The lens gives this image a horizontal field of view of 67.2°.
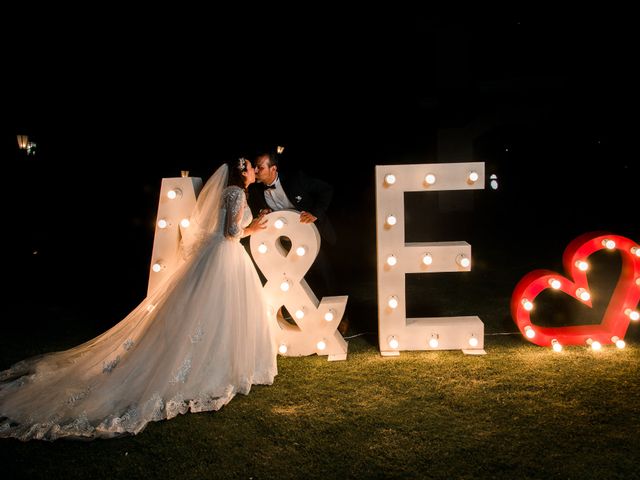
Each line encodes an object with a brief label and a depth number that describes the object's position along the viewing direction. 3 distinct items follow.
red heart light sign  4.88
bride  3.86
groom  5.93
